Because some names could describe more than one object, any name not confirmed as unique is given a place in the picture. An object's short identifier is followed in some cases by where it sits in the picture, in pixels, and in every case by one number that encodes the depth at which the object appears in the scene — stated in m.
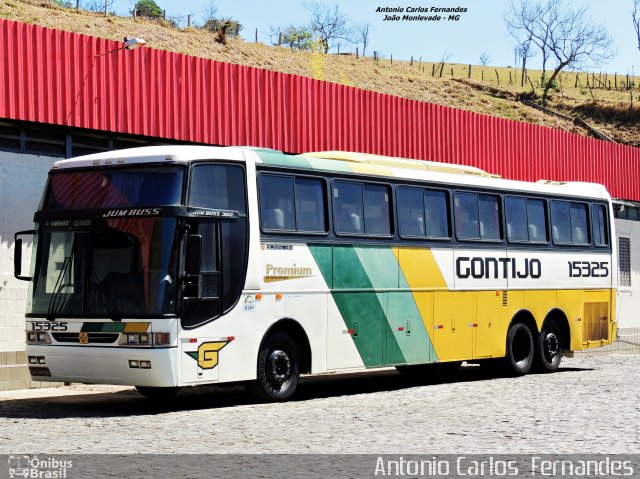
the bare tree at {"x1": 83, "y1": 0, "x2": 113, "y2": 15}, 58.00
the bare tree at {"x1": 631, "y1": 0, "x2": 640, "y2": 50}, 90.19
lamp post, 19.52
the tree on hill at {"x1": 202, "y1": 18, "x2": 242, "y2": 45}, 61.44
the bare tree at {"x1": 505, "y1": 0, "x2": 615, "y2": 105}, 97.31
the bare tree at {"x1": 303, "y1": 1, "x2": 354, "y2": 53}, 94.18
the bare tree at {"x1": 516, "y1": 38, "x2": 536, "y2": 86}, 110.49
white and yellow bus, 14.47
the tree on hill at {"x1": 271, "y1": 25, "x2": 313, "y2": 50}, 93.31
